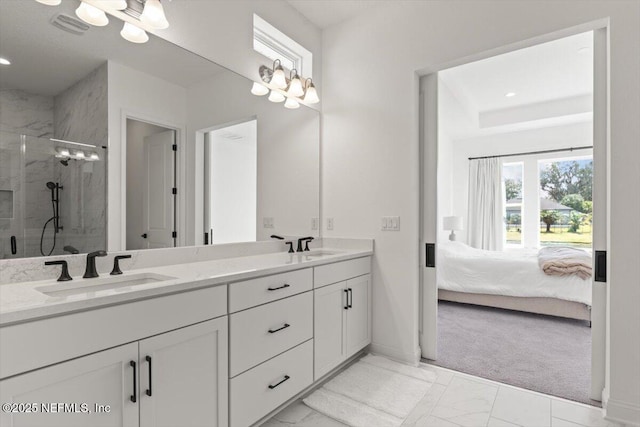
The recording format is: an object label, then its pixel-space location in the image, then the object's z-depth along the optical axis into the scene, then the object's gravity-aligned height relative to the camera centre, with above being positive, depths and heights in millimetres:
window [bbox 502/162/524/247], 6160 +231
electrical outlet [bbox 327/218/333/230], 2910 -97
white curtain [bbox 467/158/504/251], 6207 +155
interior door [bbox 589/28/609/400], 1909 +102
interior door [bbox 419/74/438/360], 2537 +15
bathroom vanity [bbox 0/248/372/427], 979 -519
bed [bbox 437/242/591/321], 3482 -830
